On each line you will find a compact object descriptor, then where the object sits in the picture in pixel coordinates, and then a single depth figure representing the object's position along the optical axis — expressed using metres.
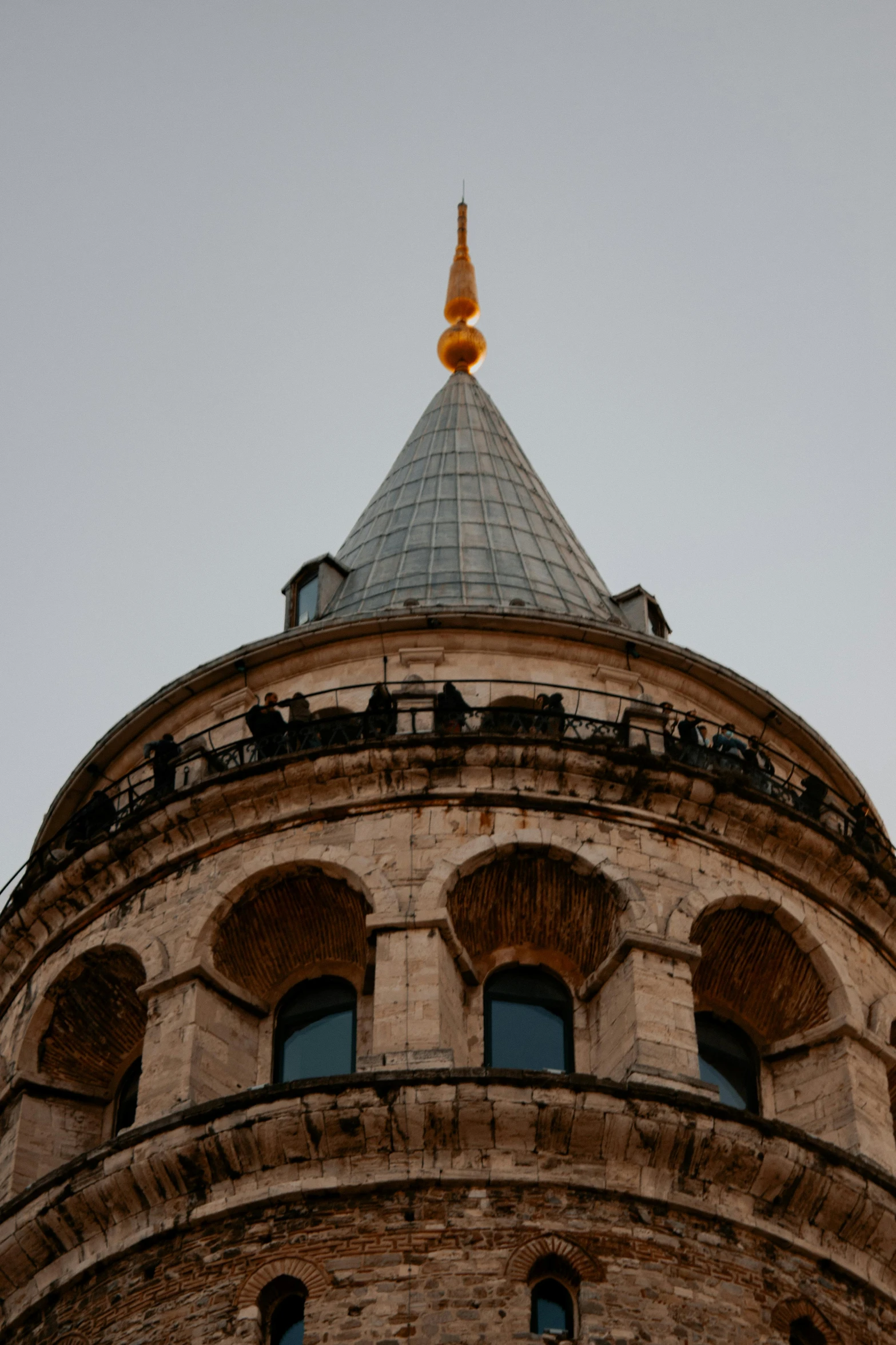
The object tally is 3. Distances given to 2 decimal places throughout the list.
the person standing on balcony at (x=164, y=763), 32.69
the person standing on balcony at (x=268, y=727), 32.22
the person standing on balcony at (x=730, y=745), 32.56
